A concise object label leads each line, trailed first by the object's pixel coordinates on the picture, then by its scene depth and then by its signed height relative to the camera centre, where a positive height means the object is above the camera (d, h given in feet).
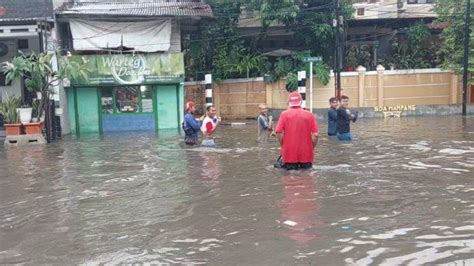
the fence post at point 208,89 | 83.41 +0.65
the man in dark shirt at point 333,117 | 47.14 -2.31
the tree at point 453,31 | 86.48 +8.64
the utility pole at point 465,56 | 82.79 +4.49
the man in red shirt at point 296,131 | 30.86 -2.16
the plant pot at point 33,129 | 60.80 -3.27
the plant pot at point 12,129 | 60.54 -3.21
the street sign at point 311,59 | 74.38 +4.13
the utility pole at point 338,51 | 84.63 +5.91
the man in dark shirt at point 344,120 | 45.85 -2.48
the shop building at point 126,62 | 74.79 +4.52
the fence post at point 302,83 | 77.86 +1.12
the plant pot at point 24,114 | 61.02 -1.70
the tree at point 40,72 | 59.93 +2.82
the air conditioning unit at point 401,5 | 102.89 +15.02
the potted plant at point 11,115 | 60.64 -1.73
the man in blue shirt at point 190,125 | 47.78 -2.64
